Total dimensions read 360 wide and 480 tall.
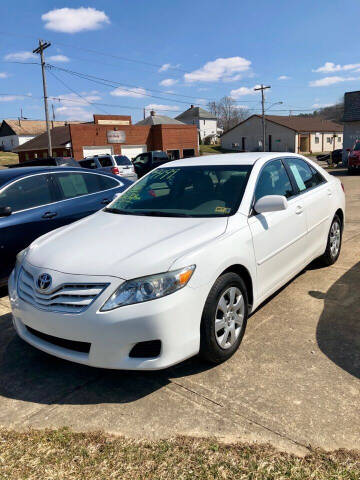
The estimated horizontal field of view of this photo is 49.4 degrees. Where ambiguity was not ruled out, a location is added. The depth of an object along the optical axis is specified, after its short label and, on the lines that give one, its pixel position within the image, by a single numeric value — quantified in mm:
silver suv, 18828
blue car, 4863
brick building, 37094
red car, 19297
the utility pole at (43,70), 27625
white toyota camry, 2605
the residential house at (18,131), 69562
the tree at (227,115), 107000
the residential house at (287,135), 53781
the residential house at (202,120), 85000
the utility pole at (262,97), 46019
